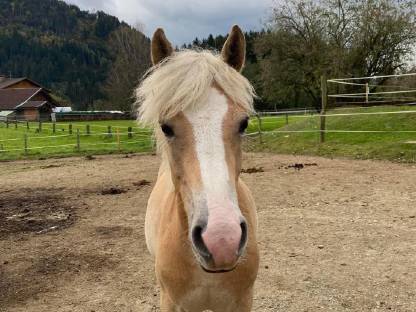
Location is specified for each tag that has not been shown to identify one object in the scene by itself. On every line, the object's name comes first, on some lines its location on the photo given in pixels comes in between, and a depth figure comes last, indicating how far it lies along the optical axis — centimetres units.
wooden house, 6656
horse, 179
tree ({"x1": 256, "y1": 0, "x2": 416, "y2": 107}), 2289
